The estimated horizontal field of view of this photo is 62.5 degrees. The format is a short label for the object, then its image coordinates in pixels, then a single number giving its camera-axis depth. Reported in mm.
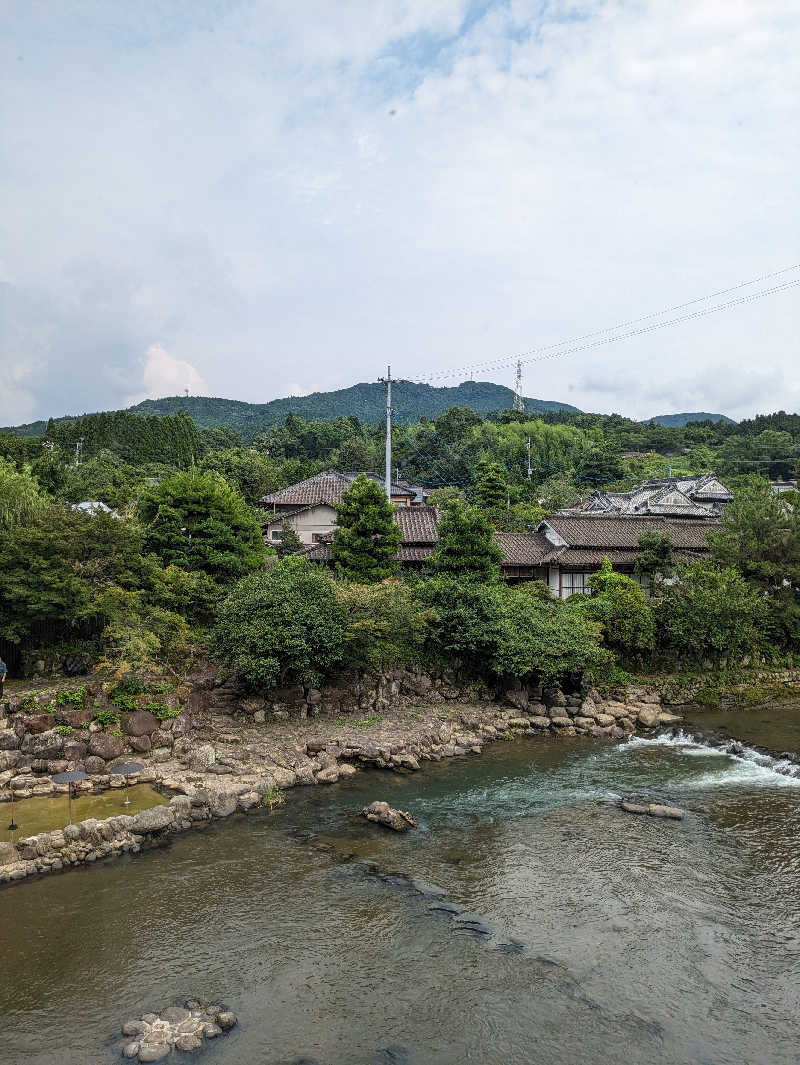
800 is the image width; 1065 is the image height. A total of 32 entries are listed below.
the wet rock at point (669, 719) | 21884
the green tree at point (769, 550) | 26609
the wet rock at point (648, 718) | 21641
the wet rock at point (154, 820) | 13695
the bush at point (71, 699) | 17250
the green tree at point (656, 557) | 29703
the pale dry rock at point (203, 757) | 16844
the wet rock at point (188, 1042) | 8266
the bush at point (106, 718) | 17172
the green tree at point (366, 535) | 25734
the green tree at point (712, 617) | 24406
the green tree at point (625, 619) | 24750
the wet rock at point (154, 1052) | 8070
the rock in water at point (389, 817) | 14352
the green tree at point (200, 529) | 24047
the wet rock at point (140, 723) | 17375
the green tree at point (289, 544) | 32906
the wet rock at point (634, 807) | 15148
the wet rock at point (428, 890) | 11758
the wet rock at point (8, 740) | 16266
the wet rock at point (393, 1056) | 8086
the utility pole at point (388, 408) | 30681
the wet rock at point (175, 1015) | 8734
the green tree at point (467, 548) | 25406
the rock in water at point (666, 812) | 14859
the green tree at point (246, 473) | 53344
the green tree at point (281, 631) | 19094
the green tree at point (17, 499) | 20688
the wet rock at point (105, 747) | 16531
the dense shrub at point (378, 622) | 20625
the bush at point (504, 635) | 21875
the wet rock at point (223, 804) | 14785
